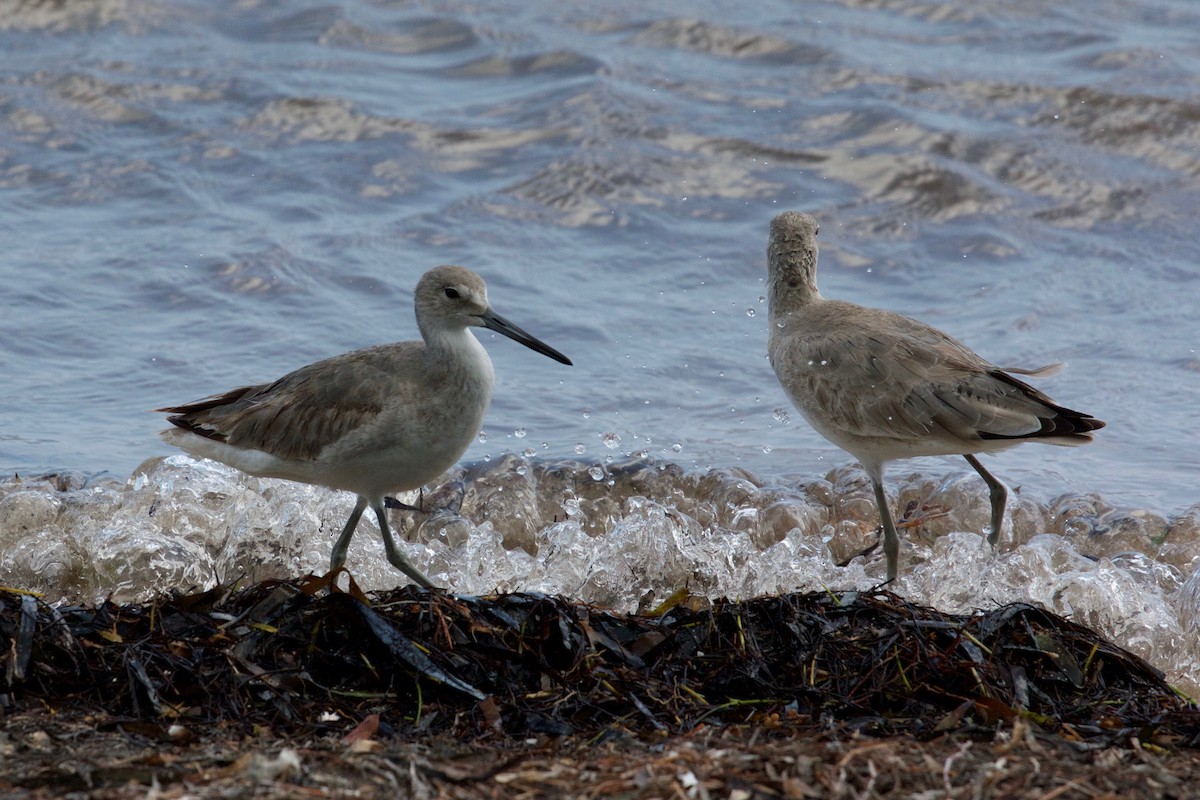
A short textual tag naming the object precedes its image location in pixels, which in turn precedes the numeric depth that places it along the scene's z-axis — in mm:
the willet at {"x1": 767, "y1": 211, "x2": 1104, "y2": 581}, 11367
